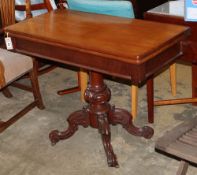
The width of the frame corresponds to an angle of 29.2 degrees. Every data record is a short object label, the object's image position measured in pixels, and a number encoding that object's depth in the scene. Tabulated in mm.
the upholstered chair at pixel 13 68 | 2621
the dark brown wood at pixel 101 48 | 1865
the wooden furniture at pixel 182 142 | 1668
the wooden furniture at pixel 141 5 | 3649
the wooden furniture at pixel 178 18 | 2270
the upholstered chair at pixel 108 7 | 2400
